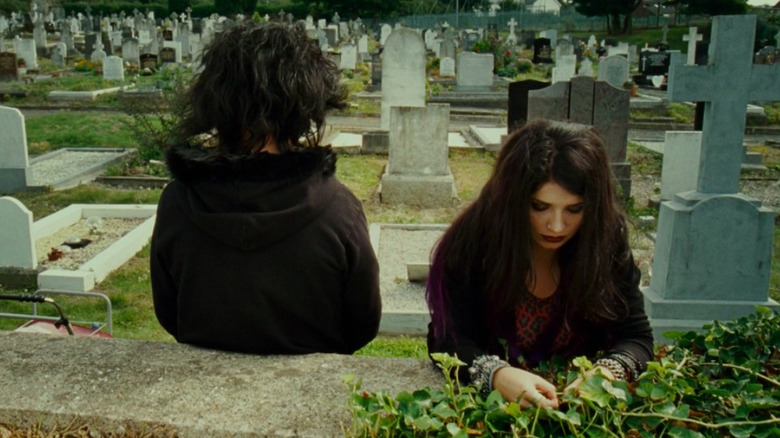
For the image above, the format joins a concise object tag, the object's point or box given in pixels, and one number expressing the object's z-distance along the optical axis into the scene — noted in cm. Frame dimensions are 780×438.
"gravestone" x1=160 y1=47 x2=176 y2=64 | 2480
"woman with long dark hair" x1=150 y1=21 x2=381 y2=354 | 197
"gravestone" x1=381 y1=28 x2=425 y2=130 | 1195
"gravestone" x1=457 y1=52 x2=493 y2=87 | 1938
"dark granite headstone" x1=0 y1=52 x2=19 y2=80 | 2017
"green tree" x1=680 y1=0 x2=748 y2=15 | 4003
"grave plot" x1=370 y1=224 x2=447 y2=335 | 547
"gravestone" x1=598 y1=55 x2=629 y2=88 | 1697
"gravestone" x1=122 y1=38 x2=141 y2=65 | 2370
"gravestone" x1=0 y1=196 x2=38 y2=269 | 623
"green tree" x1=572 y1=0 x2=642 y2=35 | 4462
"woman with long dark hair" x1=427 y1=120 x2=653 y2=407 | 194
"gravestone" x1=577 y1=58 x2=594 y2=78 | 2061
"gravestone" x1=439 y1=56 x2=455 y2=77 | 2172
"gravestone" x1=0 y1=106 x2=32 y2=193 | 936
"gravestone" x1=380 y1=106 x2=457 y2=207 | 909
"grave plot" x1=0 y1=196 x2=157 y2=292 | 620
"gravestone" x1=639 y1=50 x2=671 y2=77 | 2231
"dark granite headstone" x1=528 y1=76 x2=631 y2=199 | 884
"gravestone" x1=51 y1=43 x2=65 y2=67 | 2483
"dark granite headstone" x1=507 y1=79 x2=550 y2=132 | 1106
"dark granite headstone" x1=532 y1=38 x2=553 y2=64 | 2819
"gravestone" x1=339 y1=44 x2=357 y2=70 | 2442
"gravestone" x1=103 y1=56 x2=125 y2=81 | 2075
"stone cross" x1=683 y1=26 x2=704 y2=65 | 2158
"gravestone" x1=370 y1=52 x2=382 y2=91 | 1969
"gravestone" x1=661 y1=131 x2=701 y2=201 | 908
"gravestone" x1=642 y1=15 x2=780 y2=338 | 496
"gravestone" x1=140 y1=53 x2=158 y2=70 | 2347
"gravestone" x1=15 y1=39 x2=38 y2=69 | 2388
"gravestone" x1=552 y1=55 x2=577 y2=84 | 1902
